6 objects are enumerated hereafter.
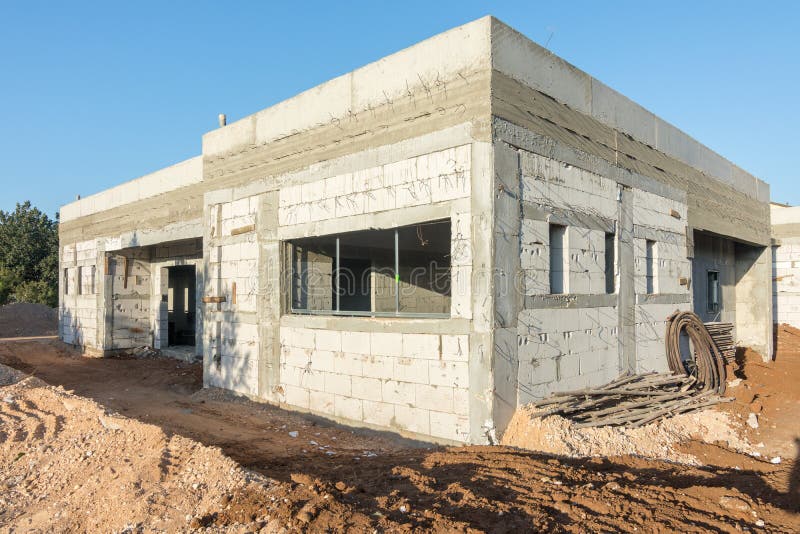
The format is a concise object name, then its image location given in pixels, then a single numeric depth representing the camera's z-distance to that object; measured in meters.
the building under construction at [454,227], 7.18
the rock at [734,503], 4.50
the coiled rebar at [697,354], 10.75
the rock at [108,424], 7.46
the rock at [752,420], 9.42
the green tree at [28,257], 33.66
